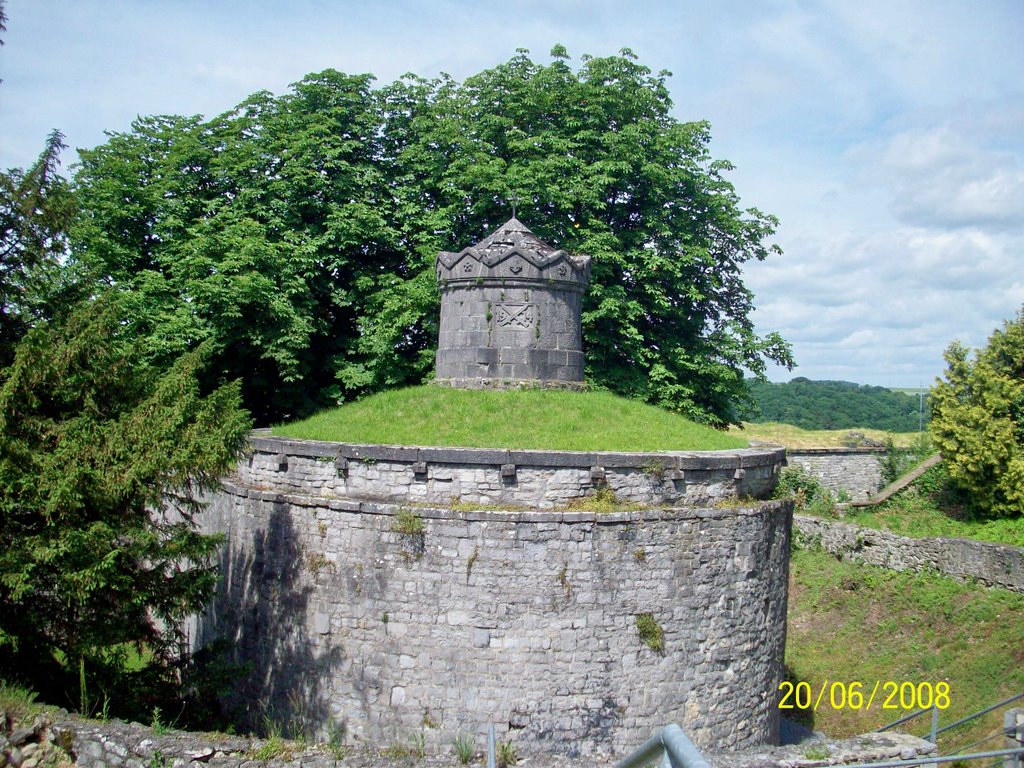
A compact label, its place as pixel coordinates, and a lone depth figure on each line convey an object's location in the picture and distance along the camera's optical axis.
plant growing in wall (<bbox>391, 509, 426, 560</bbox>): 9.72
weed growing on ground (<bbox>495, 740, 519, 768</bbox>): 9.29
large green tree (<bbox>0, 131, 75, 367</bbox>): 8.93
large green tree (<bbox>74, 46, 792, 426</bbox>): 17.81
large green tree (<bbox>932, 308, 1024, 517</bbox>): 20.41
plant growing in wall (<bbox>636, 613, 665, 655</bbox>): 9.76
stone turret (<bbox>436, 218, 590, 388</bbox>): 13.17
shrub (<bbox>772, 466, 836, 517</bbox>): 25.69
